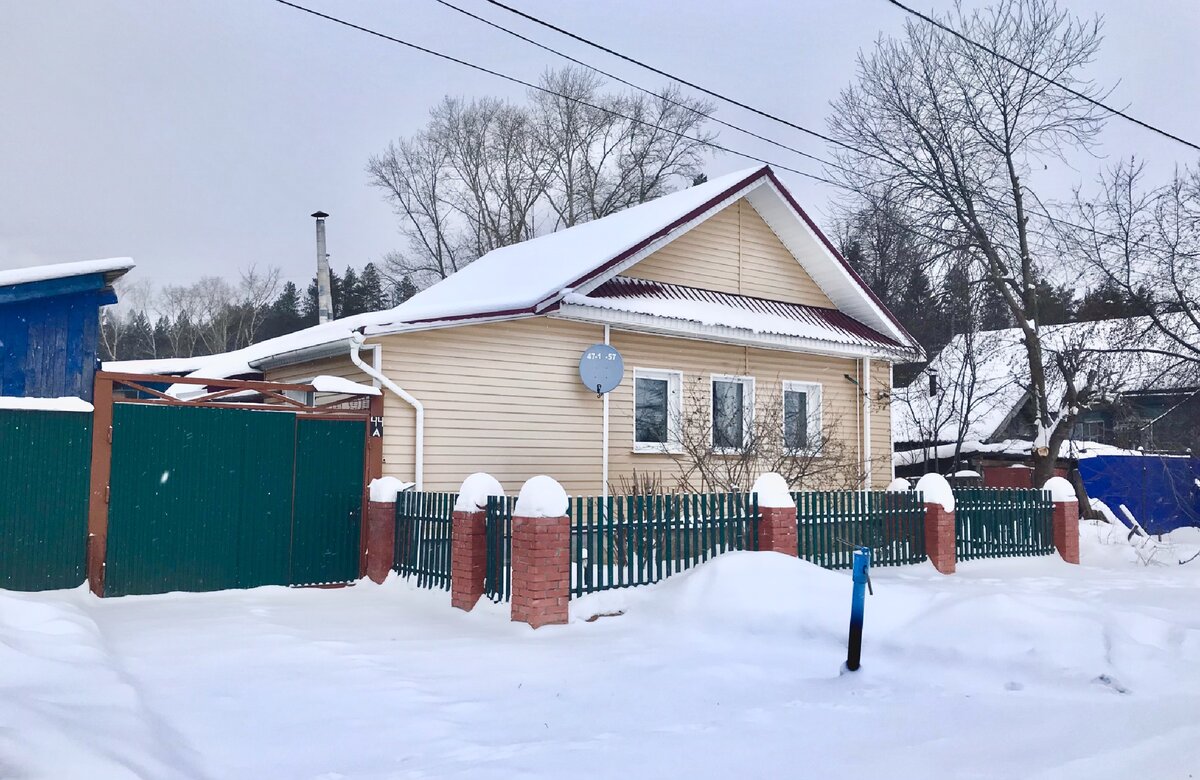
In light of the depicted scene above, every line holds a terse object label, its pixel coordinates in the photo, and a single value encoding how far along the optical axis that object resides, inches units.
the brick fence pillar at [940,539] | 477.1
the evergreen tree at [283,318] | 2126.0
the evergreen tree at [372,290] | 2278.1
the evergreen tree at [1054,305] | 929.7
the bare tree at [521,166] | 1533.0
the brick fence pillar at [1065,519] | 560.7
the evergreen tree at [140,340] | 2154.3
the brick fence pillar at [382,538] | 406.0
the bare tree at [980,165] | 797.2
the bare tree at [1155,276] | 725.9
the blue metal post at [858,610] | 270.5
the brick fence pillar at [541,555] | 317.7
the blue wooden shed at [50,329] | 344.5
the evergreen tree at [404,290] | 1788.9
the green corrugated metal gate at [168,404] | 346.6
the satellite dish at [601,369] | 513.0
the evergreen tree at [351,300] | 2272.4
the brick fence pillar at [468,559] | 346.0
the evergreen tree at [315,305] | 2236.7
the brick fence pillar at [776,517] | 398.0
